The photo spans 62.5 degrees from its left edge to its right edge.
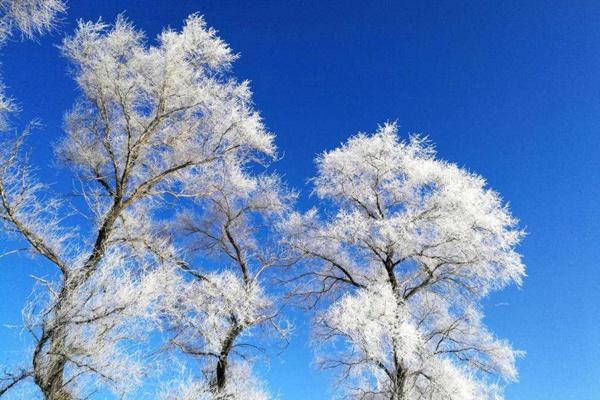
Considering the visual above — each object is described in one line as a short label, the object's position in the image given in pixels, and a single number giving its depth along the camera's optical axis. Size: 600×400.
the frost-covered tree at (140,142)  8.55
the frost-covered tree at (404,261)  12.36
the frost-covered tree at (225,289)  12.62
